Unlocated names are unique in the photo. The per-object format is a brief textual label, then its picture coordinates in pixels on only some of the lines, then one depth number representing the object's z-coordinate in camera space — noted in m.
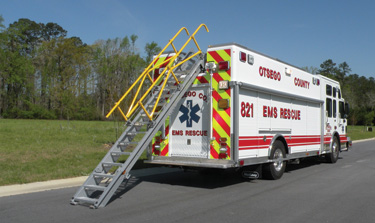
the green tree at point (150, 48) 65.19
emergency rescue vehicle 7.52
